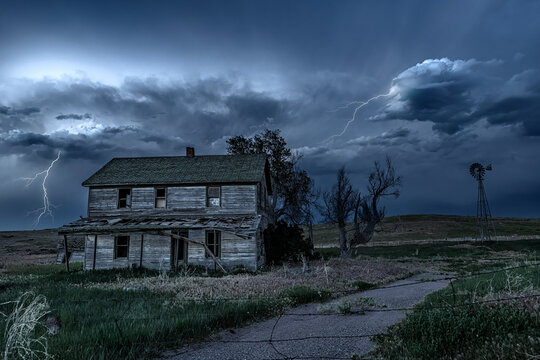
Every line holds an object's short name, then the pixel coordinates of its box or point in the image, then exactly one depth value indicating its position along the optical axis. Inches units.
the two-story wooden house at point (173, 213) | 1050.7
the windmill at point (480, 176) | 1647.4
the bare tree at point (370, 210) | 1393.9
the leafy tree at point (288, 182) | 1683.1
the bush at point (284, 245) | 1252.0
